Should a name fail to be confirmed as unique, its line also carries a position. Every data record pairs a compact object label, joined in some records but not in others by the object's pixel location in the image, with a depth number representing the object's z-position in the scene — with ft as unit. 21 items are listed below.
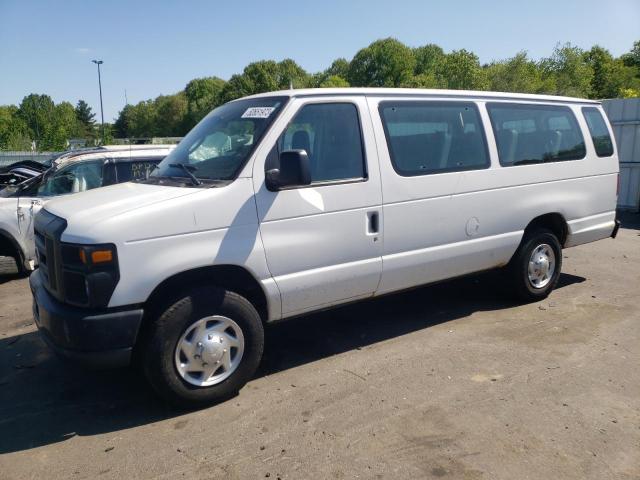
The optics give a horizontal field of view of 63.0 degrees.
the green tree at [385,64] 261.03
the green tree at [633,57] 222.89
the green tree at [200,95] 297.24
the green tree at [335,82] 221.87
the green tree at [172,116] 333.21
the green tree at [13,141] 101.07
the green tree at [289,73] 249.34
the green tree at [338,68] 301.41
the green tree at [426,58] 293.84
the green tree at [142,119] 367.45
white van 11.08
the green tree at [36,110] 300.40
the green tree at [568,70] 184.14
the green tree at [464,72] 165.68
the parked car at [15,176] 28.70
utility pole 154.51
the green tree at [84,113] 454.15
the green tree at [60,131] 92.27
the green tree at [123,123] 403.54
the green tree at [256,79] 248.32
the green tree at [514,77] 155.22
